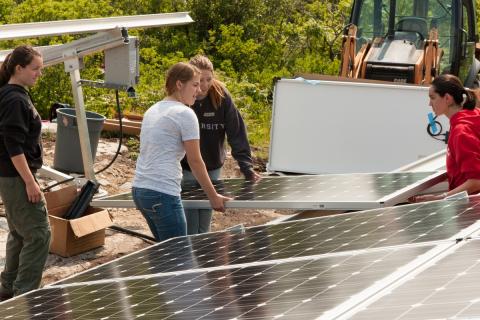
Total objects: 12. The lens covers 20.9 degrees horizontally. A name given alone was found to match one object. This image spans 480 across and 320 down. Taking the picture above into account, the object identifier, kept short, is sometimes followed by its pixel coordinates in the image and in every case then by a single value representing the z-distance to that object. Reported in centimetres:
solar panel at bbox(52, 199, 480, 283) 658
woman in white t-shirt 858
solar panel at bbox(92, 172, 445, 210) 838
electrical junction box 1391
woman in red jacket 824
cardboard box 1171
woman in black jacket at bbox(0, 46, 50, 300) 911
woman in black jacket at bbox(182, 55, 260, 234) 1022
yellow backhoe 1841
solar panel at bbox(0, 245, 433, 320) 520
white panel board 1494
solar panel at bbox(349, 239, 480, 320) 423
